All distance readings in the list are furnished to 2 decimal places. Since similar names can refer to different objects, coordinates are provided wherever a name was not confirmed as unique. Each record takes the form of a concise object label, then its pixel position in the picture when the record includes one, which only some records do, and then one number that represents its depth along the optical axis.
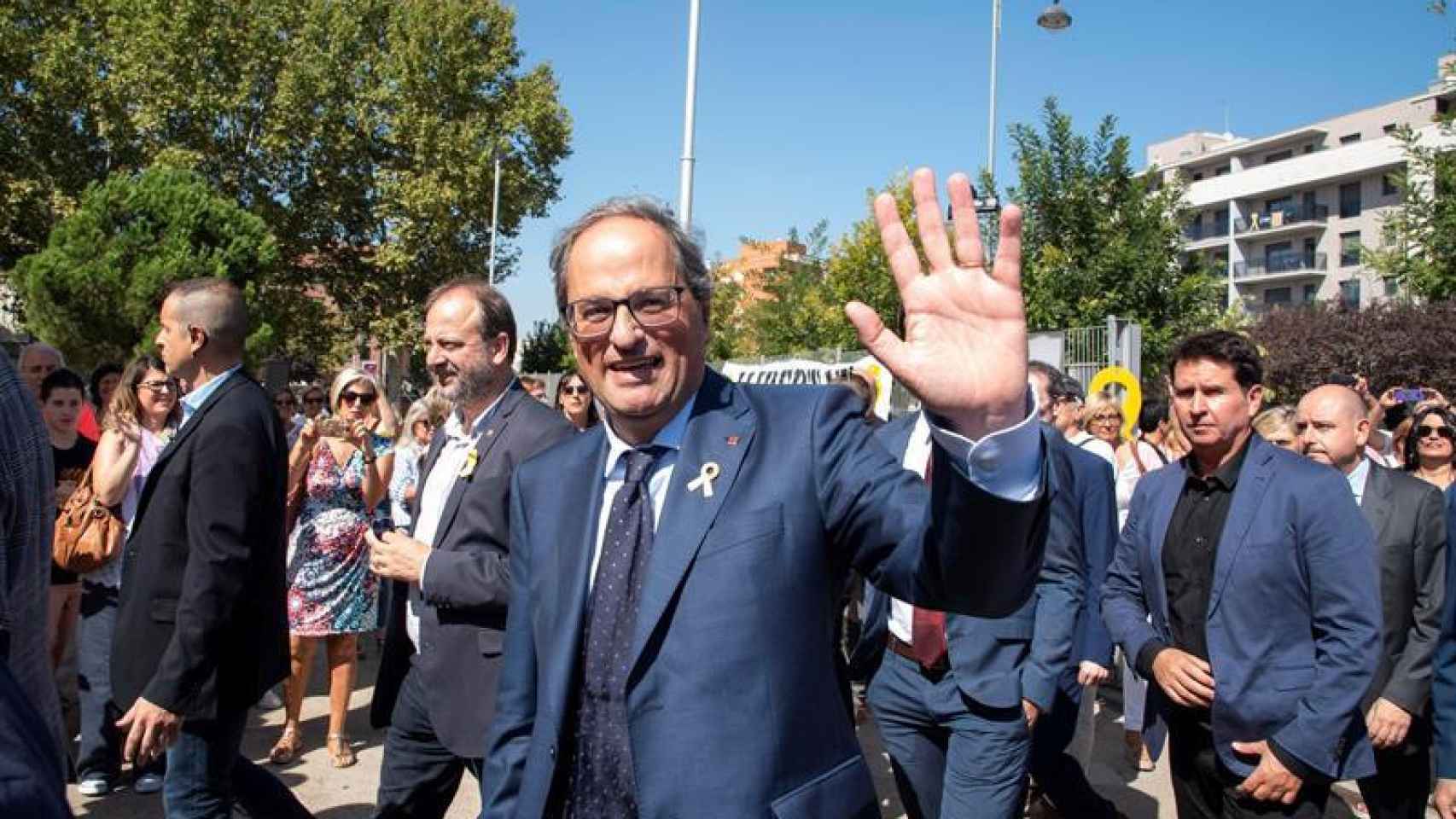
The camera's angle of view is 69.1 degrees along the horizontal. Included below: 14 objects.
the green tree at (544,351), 44.94
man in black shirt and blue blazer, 2.98
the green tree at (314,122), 31.17
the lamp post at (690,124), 15.17
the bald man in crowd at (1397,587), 3.87
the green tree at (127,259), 22.73
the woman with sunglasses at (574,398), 7.47
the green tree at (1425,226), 15.30
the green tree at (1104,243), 14.91
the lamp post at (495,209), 33.72
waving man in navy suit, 1.52
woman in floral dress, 5.96
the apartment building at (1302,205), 58.75
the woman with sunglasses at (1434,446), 5.45
